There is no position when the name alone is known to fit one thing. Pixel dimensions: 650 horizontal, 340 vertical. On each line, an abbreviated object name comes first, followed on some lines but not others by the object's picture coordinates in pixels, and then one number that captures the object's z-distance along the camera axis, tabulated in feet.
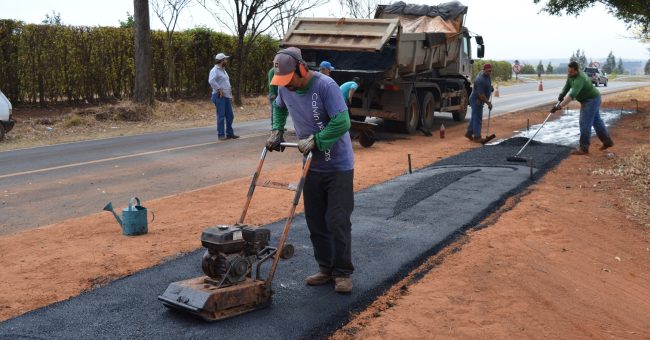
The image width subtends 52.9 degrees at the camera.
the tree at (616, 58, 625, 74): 375.76
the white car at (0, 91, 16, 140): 49.90
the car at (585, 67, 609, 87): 162.81
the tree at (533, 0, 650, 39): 77.09
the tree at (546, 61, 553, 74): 327.88
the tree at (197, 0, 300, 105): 84.23
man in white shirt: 49.83
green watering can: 22.86
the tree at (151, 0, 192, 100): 84.28
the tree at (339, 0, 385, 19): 115.75
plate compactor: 14.34
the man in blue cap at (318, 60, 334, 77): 36.32
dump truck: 48.39
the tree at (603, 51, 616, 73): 362.00
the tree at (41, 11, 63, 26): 112.98
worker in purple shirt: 15.60
